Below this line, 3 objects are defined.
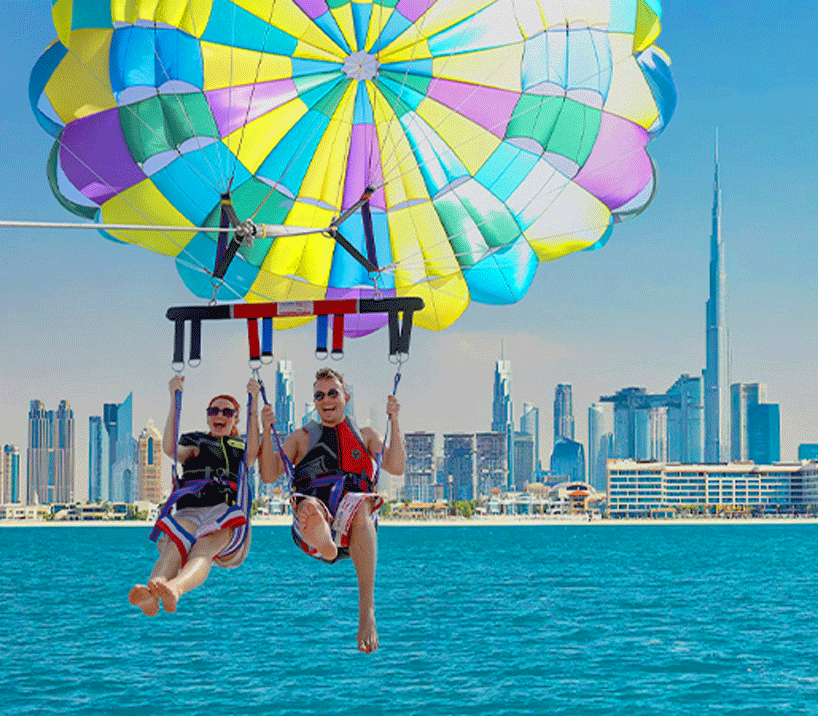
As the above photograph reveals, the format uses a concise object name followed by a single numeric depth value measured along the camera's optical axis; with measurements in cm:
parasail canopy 2294
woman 1755
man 1755
